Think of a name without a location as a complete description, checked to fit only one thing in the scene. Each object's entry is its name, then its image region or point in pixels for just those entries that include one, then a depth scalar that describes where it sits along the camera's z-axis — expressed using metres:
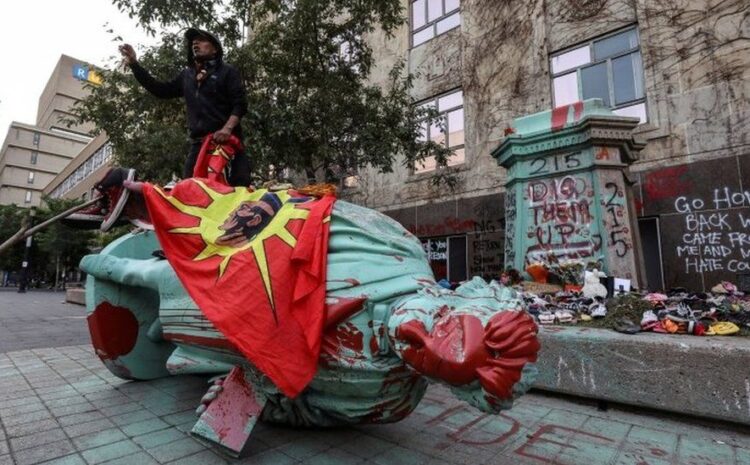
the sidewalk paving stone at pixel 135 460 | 2.04
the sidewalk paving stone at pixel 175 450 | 2.10
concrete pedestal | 5.24
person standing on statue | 3.33
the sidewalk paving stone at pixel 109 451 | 2.07
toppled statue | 1.46
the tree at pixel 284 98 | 7.00
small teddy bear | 4.49
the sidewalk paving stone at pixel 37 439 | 2.20
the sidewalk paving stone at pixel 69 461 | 2.02
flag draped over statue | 1.78
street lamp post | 22.89
